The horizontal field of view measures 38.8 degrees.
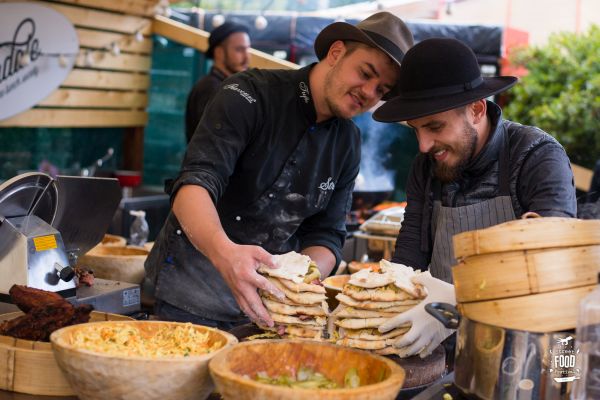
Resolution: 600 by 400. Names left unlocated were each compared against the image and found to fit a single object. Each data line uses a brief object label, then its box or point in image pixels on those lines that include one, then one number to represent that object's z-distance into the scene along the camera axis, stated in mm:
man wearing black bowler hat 2762
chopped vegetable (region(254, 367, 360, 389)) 1993
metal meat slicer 2812
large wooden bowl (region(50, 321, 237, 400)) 1933
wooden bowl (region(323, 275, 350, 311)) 3758
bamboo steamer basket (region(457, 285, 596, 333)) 1991
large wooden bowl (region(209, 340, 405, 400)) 1822
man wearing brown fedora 3148
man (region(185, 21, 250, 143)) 6289
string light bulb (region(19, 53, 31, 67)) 6965
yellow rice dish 2064
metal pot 1983
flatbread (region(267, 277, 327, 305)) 2547
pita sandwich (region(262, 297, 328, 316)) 2551
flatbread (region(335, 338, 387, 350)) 2496
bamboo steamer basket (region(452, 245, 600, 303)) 1992
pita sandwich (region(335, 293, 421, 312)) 2516
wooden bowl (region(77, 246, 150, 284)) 4387
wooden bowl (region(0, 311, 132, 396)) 2188
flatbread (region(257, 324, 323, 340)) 2562
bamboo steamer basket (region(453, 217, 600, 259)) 1992
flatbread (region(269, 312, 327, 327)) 2555
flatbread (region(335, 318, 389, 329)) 2500
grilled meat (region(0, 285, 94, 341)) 2260
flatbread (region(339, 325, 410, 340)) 2510
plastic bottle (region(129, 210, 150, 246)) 5348
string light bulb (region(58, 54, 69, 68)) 7383
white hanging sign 6973
